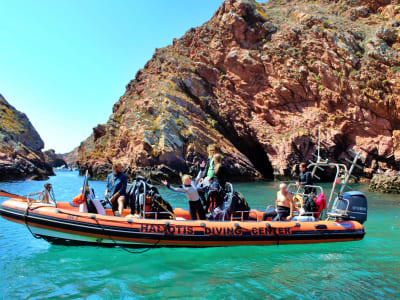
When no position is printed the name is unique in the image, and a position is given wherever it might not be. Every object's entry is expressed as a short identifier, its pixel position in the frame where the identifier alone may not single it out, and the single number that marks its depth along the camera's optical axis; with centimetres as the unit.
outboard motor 805
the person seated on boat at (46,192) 748
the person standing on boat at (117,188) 766
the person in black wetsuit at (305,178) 880
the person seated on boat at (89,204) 720
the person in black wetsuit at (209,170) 753
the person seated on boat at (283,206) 762
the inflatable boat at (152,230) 677
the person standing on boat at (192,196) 673
